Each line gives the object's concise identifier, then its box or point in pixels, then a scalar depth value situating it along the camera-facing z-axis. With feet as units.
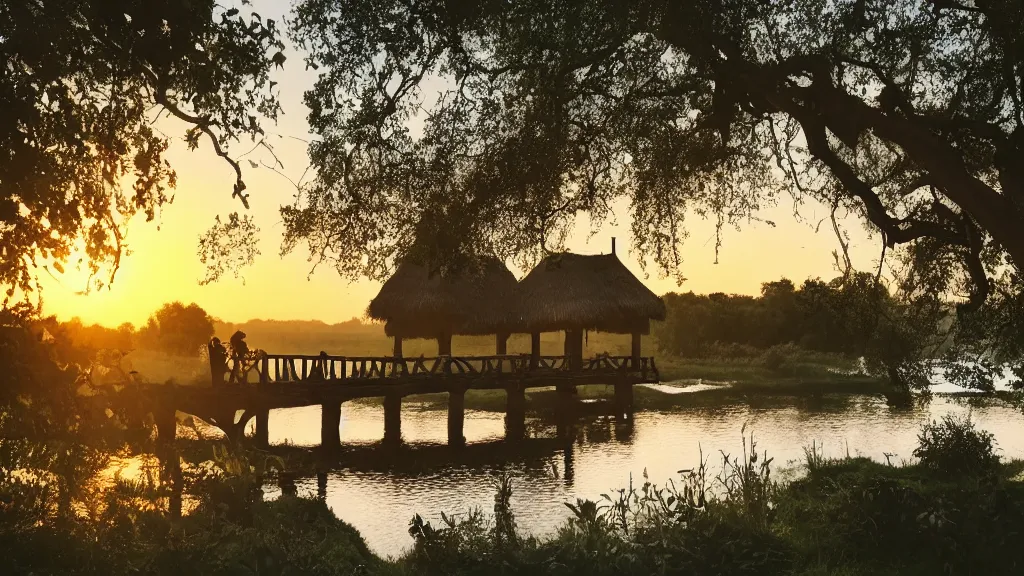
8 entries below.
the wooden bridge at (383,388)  61.98
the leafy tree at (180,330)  177.99
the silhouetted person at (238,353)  63.05
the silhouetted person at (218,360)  62.64
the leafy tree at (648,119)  31.32
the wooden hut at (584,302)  94.99
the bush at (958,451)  45.83
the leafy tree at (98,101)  23.04
